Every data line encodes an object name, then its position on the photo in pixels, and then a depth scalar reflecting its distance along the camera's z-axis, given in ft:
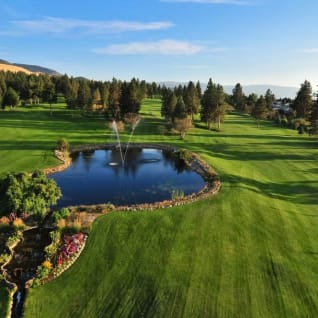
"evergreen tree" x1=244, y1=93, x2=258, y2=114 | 357.41
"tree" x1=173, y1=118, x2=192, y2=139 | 184.85
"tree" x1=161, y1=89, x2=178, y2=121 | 223.16
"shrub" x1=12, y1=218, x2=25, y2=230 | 70.47
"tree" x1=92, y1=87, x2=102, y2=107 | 263.49
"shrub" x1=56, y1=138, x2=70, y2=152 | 149.03
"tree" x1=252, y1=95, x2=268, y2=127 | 248.52
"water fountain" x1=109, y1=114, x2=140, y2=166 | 147.82
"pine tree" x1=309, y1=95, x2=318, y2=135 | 189.19
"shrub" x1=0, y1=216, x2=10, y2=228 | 70.95
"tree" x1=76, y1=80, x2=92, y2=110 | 259.60
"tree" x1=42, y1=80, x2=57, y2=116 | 277.56
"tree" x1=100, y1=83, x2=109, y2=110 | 256.66
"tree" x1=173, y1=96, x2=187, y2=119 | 213.46
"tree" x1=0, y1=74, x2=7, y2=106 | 264.93
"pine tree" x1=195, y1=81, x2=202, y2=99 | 334.97
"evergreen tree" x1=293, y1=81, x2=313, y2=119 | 261.24
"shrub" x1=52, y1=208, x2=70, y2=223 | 73.61
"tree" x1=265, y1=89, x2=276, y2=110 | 331.96
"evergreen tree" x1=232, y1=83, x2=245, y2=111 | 382.22
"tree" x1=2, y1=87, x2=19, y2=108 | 255.91
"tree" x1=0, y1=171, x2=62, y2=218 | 71.00
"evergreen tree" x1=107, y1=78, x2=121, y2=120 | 235.81
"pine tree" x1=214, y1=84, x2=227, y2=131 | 220.23
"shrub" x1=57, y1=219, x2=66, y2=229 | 70.52
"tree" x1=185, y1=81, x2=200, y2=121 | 242.78
